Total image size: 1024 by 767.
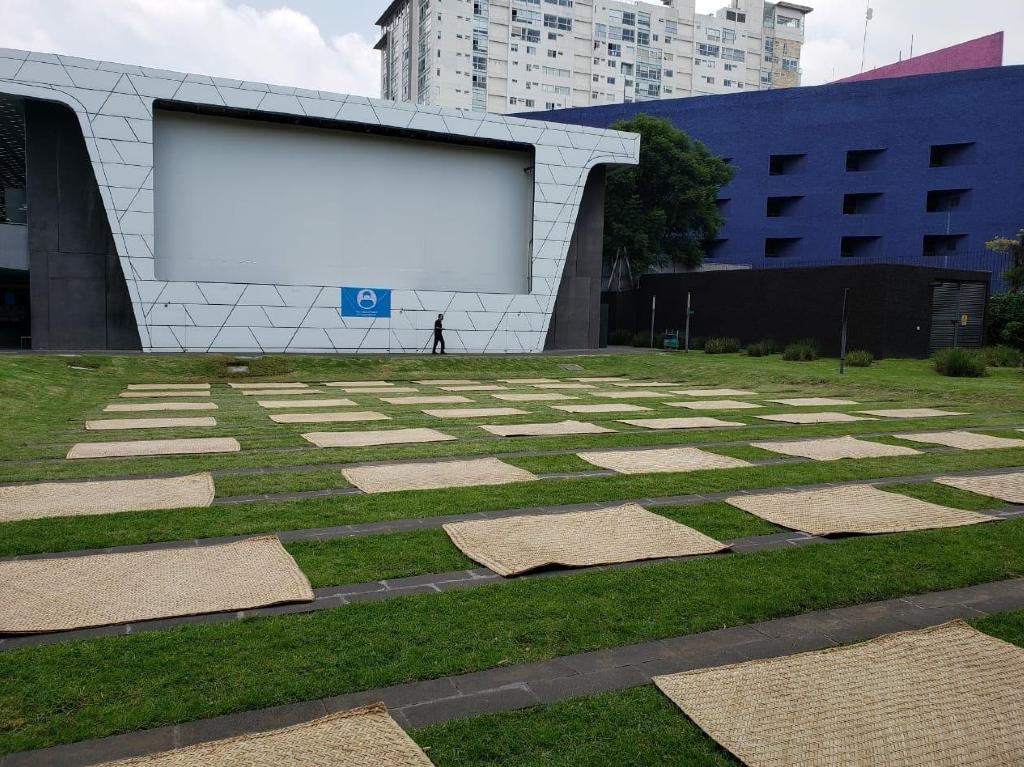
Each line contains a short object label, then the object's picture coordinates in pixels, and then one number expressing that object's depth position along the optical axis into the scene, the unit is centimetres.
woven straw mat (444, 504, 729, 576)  541
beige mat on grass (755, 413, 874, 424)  1326
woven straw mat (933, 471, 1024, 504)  752
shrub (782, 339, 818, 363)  2765
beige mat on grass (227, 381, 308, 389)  1927
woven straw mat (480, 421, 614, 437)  1136
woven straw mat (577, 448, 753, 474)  874
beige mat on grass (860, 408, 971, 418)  1420
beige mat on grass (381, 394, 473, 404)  1598
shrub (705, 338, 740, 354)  3191
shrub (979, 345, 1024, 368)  2408
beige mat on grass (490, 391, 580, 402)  1656
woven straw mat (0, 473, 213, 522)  649
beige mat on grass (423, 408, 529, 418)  1372
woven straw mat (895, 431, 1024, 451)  1060
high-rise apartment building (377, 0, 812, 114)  9112
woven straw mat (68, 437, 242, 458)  934
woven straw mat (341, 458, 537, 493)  772
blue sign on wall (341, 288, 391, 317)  2764
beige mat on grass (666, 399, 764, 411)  1521
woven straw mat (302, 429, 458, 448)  1039
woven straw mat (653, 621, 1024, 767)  313
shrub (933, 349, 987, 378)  2105
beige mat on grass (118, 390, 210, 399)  1642
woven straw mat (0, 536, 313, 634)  433
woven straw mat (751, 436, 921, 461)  977
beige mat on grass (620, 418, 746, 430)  1239
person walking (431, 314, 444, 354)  2791
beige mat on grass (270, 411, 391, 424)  1266
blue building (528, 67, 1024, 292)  4947
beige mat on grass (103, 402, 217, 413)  1391
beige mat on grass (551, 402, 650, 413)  1458
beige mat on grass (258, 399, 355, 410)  1498
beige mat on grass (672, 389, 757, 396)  1833
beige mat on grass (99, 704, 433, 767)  296
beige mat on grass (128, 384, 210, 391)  1841
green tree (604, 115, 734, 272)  4156
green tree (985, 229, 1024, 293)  2517
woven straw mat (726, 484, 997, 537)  633
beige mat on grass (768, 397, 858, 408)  1591
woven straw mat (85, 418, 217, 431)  1168
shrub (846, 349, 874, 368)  2517
